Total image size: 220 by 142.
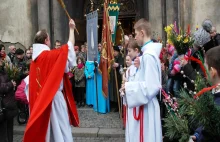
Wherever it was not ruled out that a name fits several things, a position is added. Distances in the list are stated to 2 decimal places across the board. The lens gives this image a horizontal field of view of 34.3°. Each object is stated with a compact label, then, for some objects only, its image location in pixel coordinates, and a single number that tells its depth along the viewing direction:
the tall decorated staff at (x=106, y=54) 8.59
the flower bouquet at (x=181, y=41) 4.81
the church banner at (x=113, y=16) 8.95
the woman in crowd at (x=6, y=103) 5.87
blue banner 6.86
